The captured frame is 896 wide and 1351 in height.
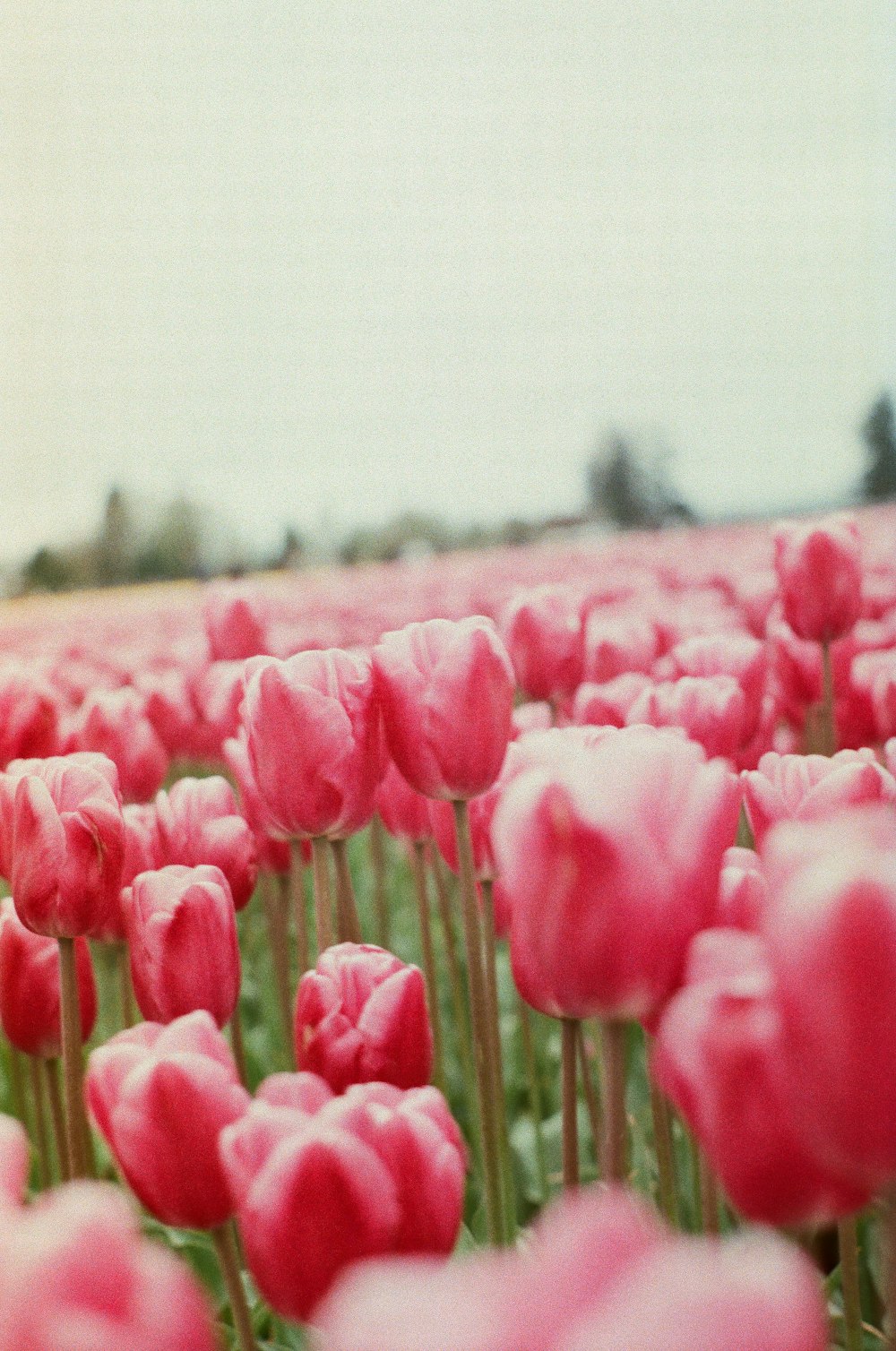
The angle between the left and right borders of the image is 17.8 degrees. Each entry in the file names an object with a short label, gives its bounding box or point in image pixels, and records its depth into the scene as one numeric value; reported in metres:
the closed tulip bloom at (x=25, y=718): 1.24
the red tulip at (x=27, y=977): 1.01
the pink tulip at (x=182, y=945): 0.91
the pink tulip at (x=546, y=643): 1.33
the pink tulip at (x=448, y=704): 0.96
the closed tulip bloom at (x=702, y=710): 1.10
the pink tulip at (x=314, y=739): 0.96
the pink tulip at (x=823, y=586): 1.36
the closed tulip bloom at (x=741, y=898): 0.81
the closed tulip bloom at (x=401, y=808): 1.21
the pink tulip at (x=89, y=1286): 0.53
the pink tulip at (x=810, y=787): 0.89
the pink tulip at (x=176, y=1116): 0.80
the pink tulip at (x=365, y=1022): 0.85
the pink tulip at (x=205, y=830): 1.03
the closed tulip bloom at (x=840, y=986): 0.61
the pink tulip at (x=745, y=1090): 0.72
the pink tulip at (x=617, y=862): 0.77
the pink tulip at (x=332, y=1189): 0.75
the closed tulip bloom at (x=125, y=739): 1.28
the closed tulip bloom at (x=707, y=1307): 0.45
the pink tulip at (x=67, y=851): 0.95
